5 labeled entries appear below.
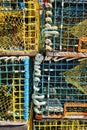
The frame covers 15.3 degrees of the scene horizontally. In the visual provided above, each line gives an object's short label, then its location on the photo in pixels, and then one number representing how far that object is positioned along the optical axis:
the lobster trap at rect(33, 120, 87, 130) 2.45
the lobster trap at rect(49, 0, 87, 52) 2.26
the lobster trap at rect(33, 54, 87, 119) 2.33
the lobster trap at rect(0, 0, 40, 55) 2.22
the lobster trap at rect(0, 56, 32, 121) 2.24
